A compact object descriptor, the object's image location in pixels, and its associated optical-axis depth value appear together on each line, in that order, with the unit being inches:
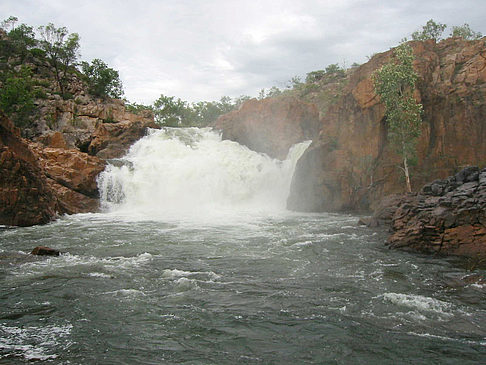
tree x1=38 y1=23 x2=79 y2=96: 1690.5
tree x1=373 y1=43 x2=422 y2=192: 789.2
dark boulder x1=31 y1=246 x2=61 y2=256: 454.3
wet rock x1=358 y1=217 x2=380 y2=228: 653.3
